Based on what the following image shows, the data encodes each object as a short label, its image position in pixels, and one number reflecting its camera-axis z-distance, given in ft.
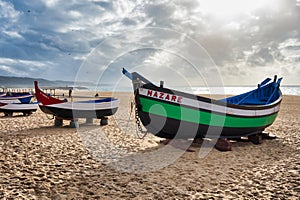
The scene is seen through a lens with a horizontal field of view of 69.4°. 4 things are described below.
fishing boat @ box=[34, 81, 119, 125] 33.81
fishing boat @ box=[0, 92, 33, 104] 53.78
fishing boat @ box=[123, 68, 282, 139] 22.12
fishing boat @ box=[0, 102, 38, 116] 44.78
